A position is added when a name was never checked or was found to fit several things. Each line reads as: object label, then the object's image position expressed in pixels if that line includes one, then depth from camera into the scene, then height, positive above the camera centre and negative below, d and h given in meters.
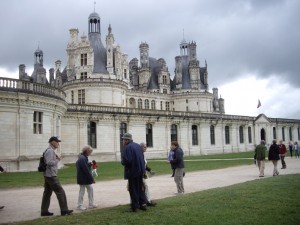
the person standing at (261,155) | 19.02 -1.08
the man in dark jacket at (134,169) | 9.43 -0.82
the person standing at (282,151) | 24.10 -1.13
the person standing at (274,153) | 19.57 -1.03
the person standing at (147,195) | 10.00 -1.66
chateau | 25.67 +3.19
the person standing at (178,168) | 13.36 -1.17
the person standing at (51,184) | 9.52 -1.20
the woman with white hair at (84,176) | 10.45 -1.08
